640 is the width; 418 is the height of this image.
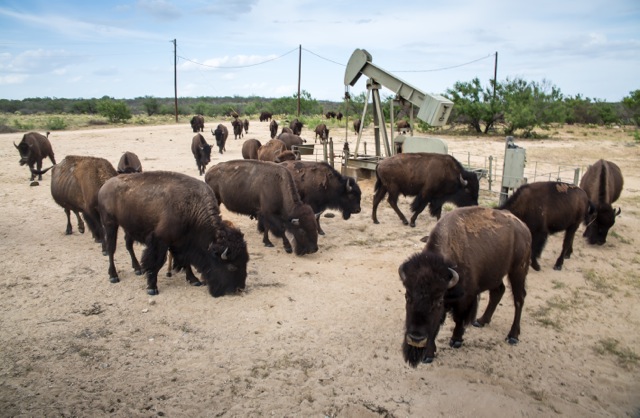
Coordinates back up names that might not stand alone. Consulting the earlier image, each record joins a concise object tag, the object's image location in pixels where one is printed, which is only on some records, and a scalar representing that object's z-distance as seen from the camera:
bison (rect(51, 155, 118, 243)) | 8.13
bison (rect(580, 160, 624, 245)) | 9.03
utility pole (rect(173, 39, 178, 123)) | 48.47
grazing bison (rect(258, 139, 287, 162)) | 14.85
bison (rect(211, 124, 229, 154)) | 23.70
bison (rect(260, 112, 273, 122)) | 48.06
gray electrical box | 10.42
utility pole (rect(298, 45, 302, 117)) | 49.00
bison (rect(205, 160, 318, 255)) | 8.45
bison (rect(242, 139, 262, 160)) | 17.34
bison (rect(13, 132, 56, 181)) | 14.60
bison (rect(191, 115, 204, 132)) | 34.17
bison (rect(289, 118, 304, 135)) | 27.98
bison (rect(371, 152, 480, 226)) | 10.69
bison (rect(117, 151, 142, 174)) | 11.16
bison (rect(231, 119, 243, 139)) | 30.92
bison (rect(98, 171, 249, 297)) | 6.62
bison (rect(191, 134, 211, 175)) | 17.18
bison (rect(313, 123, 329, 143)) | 27.52
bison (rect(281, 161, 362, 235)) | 10.14
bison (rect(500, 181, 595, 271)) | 7.71
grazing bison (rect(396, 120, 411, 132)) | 31.13
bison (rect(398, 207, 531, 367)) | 4.21
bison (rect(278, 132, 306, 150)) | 18.23
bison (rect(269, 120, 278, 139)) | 29.71
